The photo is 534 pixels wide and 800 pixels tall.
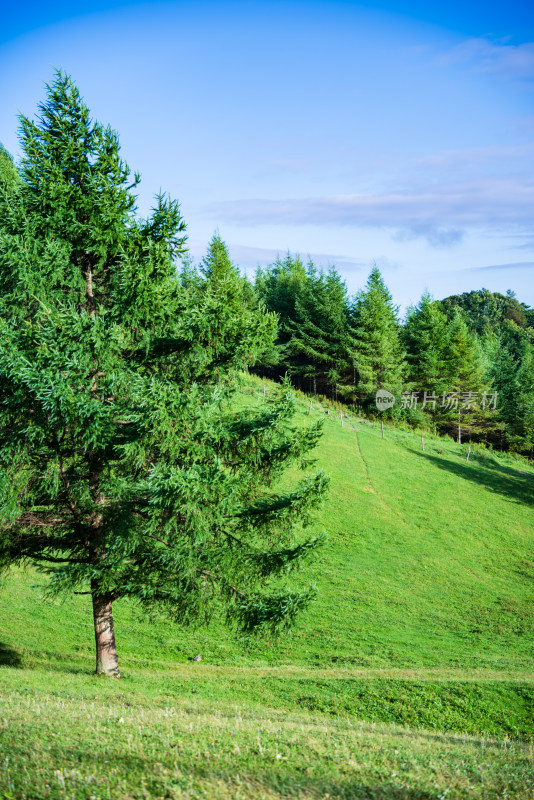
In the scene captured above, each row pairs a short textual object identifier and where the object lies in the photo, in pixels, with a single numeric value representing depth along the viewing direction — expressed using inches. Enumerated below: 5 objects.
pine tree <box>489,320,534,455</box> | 2383.1
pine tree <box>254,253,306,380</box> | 2878.9
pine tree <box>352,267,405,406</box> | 2370.8
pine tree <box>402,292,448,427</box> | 2518.5
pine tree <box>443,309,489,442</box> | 2466.8
